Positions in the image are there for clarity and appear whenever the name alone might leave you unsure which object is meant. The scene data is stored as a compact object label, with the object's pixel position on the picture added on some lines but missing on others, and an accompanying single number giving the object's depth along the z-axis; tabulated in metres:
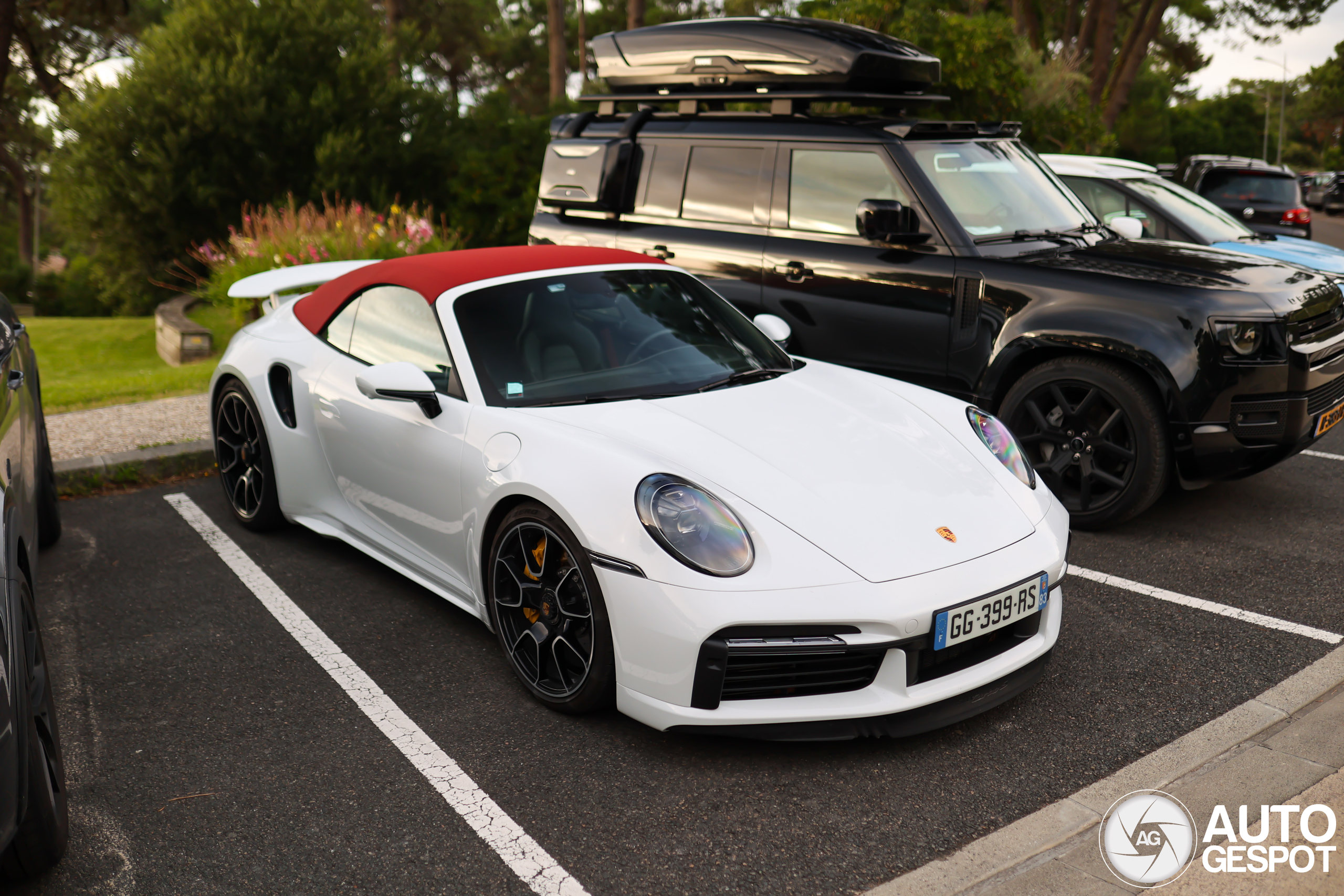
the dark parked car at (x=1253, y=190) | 13.76
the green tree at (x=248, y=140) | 15.60
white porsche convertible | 3.03
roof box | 6.18
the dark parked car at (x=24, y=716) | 2.18
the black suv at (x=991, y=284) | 4.87
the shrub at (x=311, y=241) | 11.01
